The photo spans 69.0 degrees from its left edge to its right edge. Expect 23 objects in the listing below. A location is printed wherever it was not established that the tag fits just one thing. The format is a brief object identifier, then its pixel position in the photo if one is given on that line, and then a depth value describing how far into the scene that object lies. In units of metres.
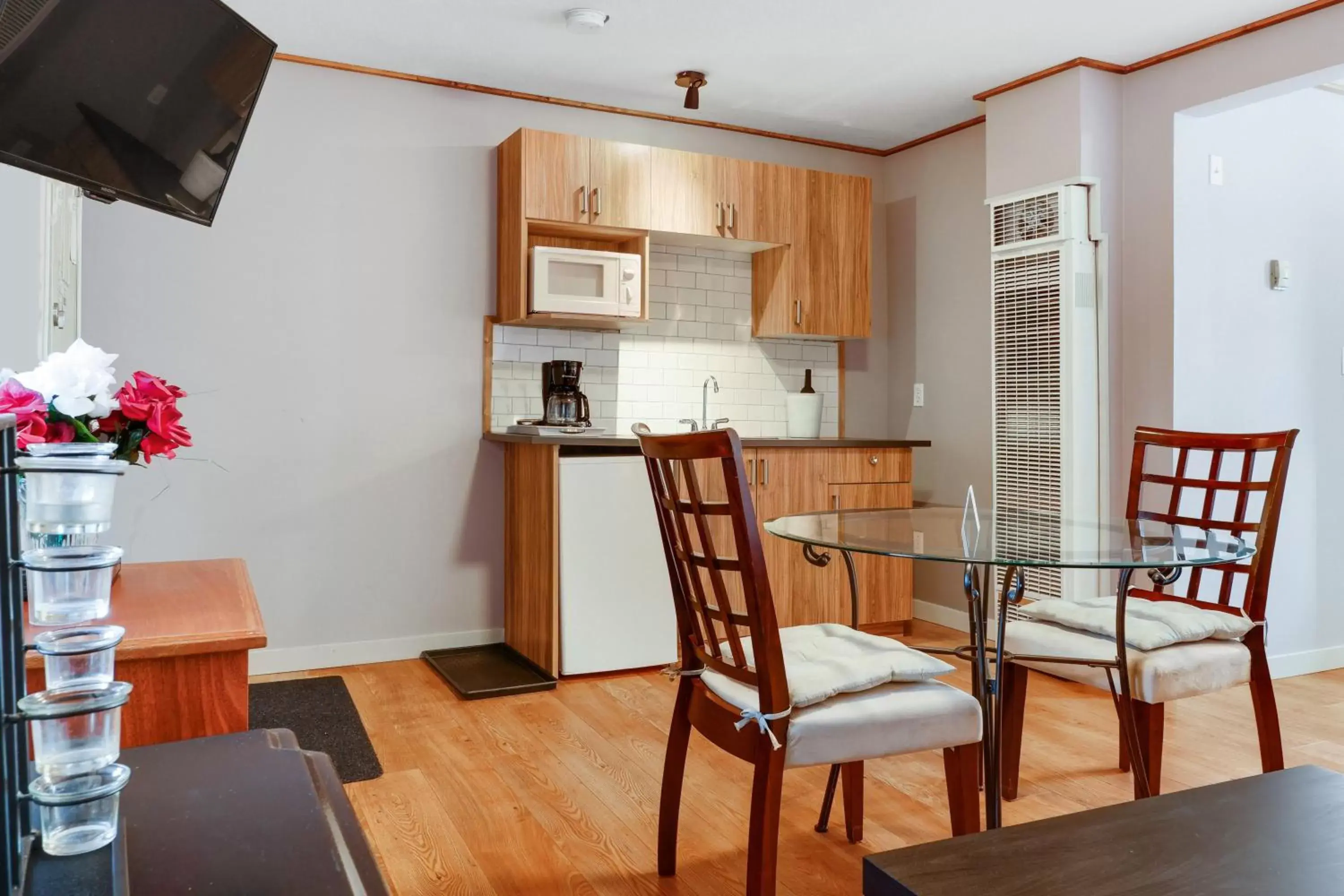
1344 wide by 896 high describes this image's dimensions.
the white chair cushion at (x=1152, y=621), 2.35
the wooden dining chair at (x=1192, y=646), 2.30
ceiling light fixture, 3.96
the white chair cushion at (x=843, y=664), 1.85
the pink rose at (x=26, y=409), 1.28
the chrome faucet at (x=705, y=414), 4.63
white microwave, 3.92
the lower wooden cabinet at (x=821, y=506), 4.13
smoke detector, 3.37
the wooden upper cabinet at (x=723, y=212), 3.97
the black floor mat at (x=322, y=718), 2.86
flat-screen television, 1.33
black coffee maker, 4.10
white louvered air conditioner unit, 3.75
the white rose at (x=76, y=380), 1.37
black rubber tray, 3.56
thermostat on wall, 3.84
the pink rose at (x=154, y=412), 1.54
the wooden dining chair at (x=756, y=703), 1.78
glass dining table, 1.85
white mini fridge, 3.73
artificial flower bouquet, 1.32
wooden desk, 1.45
